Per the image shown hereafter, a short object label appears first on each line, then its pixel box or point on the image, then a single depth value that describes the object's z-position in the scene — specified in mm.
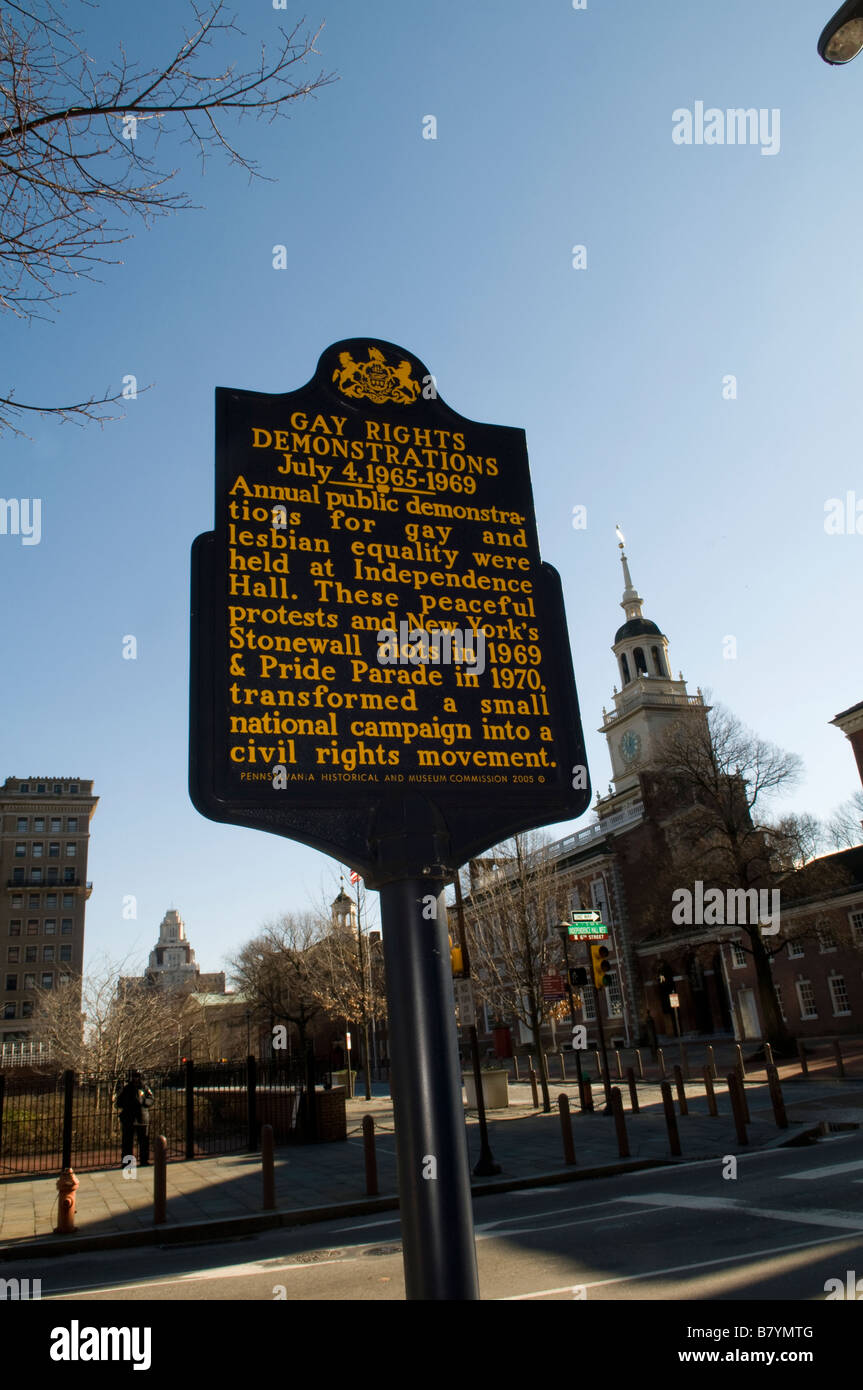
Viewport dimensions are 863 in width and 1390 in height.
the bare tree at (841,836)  68750
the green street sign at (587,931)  21156
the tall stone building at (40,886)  86875
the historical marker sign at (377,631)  3961
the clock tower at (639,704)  67750
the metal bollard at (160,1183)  11742
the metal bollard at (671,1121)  14711
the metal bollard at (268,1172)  12273
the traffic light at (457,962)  15867
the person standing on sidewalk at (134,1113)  17906
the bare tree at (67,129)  4832
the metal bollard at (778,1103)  16281
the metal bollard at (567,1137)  14516
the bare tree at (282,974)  54875
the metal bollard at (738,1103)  15258
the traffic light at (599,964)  18891
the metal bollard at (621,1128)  14867
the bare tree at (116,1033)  29484
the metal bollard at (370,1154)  12953
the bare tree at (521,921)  29750
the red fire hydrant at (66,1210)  11562
